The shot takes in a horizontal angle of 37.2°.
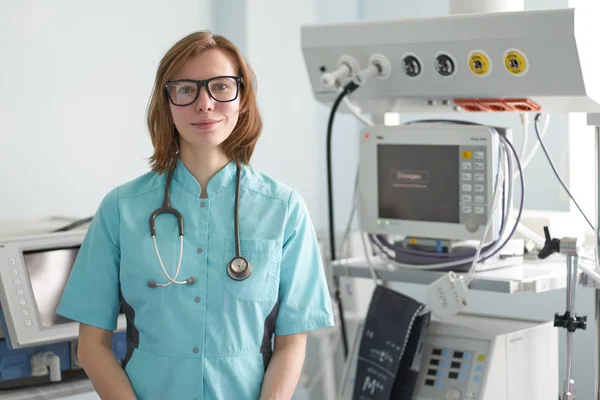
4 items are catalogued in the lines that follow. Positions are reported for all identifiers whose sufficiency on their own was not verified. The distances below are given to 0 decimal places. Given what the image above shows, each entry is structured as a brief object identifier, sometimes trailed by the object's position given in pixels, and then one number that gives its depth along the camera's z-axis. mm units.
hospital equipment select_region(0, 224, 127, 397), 1970
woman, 1558
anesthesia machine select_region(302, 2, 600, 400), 1998
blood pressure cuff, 2170
